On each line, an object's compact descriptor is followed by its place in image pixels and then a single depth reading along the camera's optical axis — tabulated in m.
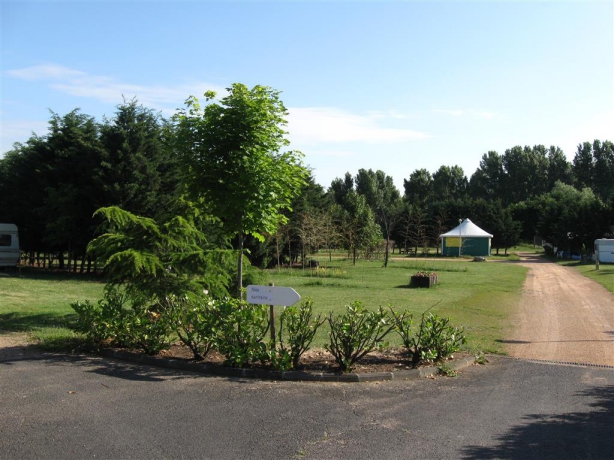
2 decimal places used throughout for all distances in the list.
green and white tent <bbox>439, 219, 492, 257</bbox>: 56.53
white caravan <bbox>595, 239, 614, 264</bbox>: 40.62
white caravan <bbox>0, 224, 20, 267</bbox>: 29.00
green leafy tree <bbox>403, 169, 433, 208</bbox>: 99.56
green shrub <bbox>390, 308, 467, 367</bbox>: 8.00
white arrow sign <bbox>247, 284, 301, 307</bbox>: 7.65
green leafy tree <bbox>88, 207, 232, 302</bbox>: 9.85
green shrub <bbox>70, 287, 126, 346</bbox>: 8.70
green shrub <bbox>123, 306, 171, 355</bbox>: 8.37
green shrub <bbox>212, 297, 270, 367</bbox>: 7.57
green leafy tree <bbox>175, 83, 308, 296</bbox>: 9.84
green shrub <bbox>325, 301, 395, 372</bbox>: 7.54
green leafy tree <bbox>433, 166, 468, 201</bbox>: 102.31
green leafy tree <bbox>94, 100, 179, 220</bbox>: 24.17
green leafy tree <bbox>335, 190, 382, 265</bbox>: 39.67
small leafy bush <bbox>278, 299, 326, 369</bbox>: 7.57
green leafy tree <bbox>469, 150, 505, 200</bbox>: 104.12
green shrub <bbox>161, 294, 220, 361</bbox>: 7.82
